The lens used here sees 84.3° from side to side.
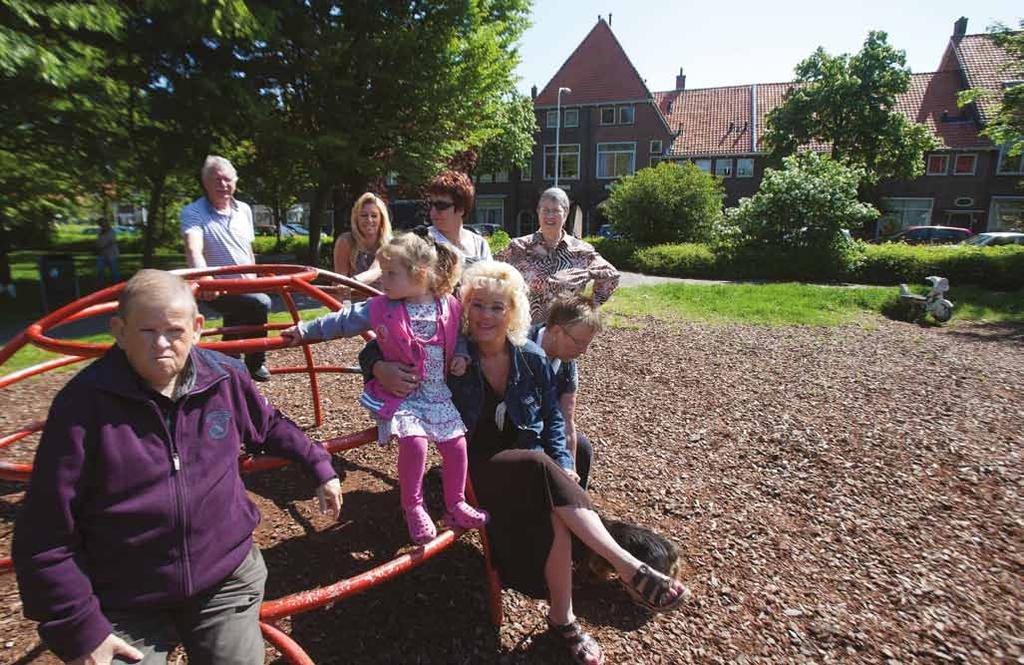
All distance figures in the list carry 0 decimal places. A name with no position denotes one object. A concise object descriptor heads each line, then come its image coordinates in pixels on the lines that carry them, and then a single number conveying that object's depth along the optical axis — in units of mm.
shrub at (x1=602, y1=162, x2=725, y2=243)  19984
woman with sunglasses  3551
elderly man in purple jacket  1373
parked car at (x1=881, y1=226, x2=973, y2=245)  24828
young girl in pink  2250
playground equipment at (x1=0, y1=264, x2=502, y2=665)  1746
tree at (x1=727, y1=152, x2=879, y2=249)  16375
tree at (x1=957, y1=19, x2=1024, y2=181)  15781
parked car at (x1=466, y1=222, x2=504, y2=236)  28859
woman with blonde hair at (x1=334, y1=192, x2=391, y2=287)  4234
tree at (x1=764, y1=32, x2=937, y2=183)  27328
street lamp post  32125
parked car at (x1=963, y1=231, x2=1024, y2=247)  20938
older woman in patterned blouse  3904
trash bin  9891
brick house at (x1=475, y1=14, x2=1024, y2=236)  31594
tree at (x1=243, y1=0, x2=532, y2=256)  11852
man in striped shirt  3822
